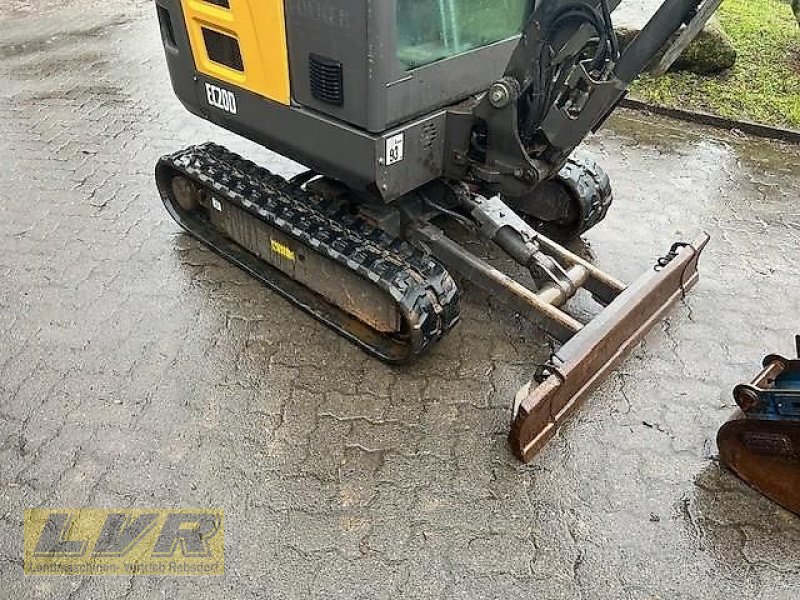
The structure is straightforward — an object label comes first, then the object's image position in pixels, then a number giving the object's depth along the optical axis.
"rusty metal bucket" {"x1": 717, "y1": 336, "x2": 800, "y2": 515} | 2.62
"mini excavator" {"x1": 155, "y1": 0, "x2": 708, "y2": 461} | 2.88
